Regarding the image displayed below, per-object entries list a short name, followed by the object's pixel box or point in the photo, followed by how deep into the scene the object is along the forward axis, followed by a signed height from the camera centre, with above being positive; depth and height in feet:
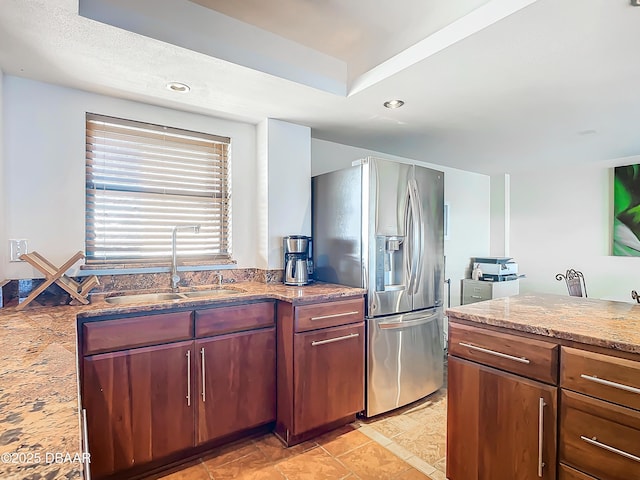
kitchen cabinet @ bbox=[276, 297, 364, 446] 6.97 -2.69
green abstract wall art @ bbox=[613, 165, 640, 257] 12.20 +1.02
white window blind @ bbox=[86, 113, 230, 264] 7.32 +1.08
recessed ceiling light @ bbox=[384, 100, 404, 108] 7.54 +2.98
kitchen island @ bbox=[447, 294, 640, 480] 3.97 -1.99
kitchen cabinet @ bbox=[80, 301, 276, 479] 5.57 -2.56
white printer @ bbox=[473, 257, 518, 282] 13.79 -1.17
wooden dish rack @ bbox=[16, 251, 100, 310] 5.71 -0.74
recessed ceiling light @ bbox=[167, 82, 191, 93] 6.66 +2.96
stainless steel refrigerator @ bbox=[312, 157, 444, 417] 8.05 -0.49
